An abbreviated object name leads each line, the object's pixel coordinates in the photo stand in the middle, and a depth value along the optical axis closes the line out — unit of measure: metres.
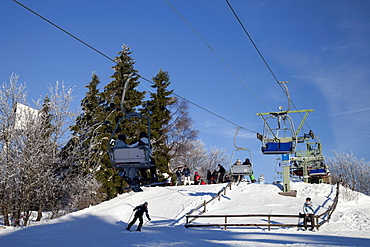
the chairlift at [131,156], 13.34
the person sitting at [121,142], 13.79
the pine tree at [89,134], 31.66
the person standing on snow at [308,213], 18.63
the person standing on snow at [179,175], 32.41
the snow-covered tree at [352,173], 67.00
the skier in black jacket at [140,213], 18.71
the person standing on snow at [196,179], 33.97
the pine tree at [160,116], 41.34
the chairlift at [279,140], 21.85
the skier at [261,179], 35.31
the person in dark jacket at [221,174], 33.84
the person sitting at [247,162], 28.23
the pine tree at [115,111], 34.66
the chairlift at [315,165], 38.94
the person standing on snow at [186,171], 31.86
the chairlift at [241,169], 27.28
